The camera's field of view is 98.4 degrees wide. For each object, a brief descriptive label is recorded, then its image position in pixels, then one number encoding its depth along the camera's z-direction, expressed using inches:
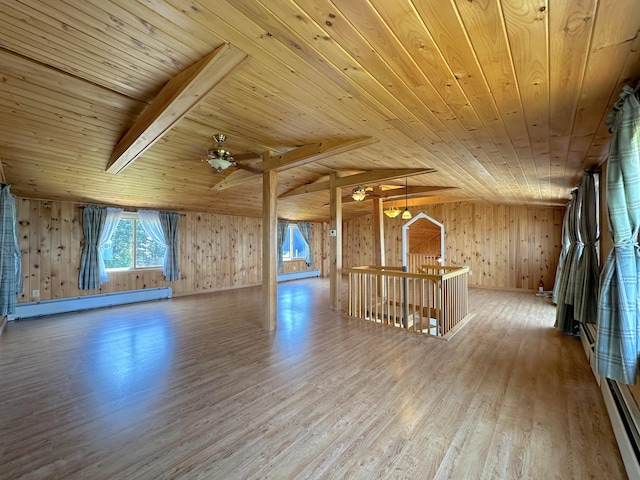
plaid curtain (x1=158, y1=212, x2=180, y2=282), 266.2
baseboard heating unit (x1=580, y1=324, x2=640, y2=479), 61.3
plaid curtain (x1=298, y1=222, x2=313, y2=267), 396.8
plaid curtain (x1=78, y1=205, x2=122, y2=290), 220.1
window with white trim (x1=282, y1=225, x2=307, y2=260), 394.6
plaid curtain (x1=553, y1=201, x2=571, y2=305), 200.6
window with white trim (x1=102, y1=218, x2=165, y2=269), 243.3
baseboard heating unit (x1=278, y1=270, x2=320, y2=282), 369.1
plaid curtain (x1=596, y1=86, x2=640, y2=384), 59.6
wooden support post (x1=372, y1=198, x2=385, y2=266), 255.8
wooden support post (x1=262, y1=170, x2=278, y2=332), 162.6
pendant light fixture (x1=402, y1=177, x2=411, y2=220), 246.5
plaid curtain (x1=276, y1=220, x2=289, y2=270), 360.2
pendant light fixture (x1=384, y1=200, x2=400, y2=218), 245.9
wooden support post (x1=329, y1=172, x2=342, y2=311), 212.5
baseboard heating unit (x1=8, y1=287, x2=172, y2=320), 194.2
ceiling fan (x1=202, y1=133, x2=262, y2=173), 122.8
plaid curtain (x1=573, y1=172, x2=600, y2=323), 112.3
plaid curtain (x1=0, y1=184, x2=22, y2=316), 142.3
